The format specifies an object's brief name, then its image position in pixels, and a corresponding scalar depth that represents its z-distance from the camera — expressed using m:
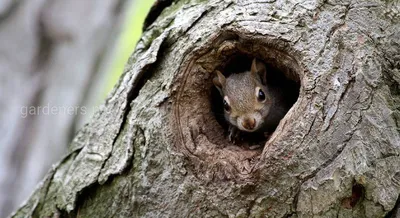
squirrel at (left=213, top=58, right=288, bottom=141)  5.71
